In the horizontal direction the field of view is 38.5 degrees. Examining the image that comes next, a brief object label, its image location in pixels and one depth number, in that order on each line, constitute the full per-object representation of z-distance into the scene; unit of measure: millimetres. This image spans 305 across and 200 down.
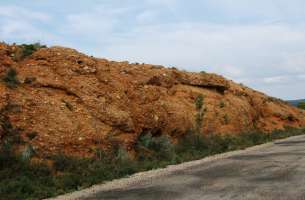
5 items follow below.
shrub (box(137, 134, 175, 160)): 18347
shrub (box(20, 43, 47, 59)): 21177
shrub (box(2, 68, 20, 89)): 17578
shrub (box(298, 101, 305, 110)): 60369
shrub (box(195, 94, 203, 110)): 26270
